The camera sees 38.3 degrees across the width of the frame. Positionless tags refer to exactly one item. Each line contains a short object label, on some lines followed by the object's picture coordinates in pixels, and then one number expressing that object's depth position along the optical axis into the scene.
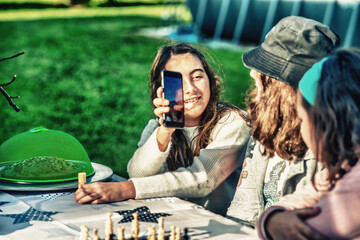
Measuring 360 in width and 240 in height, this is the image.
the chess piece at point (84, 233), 1.78
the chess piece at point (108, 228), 1.84
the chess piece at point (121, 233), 1.78
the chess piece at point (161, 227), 1.80
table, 2.00
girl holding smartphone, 2.53
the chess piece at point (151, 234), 1.74
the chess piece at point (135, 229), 1.86
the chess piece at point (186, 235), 1.91
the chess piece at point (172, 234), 1.77
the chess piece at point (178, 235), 1.80
